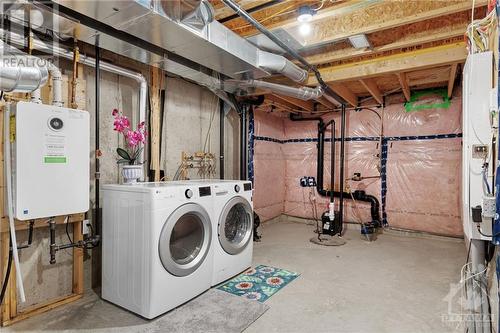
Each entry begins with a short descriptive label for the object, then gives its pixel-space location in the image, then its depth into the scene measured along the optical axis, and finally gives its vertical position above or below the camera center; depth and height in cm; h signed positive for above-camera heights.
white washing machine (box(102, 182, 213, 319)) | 202 -68
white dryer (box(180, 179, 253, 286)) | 258 -67
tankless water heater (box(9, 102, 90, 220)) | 180 +2
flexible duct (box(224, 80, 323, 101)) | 305 +88
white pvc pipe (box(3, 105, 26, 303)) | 179 -16
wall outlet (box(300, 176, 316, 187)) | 495 -33
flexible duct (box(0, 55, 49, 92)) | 164 +55
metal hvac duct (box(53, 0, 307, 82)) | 163 +91
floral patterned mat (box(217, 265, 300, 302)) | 247 -116
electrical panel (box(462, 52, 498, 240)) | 181 +21
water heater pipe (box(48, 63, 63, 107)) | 209 +59
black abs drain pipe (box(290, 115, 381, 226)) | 473 -36
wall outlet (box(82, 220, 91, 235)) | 235 -55
